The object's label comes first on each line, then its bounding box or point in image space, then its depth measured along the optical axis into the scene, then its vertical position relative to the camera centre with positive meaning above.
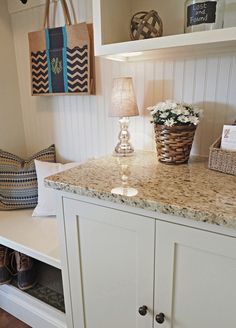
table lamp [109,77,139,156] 1.22 -0.03
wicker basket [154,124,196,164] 1.04 -0.20
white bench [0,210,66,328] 1.29 -0.76
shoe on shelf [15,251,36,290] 1.51 -1.02
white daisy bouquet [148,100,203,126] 1.01 -0.08
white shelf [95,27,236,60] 0.81 +0.17
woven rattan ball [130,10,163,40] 1.06 +0.28
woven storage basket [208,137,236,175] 0.94 -0.25
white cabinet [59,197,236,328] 0.72 -0.56
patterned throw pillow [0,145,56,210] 1.67 -0.59
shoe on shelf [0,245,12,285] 1.54 -1.01
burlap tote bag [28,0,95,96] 1.45 +0.22
